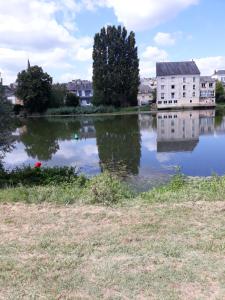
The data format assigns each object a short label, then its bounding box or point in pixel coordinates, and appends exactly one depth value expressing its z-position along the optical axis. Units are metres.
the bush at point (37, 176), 10.51
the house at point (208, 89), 79.07
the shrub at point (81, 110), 65.56
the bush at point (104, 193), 7.21
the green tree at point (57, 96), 70.12
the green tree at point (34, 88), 64.88
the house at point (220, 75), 104.56
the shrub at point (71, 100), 74.38
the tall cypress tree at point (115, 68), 66.75
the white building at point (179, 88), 76.62
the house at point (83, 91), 94.25
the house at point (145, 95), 88.44
